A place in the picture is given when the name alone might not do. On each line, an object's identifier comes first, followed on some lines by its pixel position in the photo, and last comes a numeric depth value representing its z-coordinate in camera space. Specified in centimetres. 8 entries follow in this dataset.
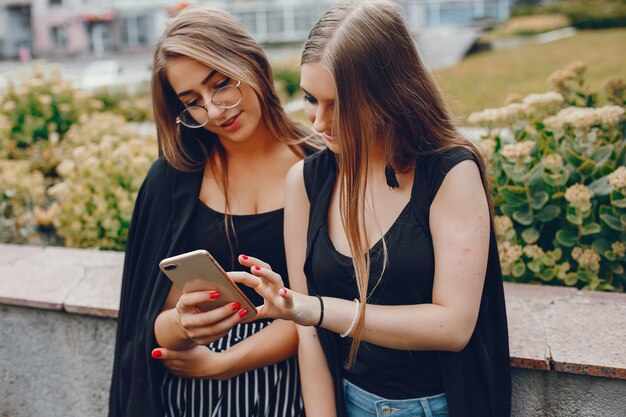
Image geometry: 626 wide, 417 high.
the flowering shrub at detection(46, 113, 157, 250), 369
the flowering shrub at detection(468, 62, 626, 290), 260
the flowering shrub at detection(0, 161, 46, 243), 404
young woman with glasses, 218
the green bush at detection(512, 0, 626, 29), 2127
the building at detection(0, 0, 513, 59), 3903
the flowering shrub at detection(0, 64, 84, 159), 546
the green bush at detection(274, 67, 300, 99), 1223
